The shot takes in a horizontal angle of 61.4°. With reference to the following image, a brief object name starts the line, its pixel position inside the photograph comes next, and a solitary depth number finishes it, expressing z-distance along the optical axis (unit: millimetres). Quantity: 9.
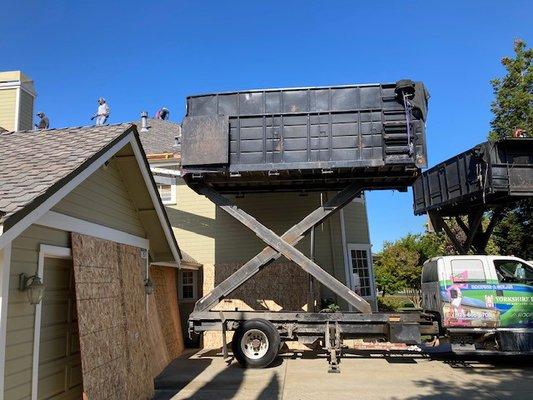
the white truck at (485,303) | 10148
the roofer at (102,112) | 16895
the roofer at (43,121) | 13376
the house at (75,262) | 4816
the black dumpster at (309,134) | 11250
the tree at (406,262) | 30000
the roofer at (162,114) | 20656
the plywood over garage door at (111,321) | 5773
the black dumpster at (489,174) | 11680
